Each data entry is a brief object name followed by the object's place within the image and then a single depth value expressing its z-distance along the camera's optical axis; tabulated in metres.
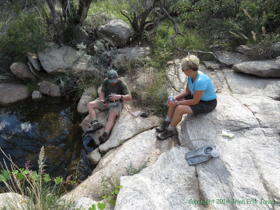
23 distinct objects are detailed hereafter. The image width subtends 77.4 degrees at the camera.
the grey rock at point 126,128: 3.89
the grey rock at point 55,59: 6.10
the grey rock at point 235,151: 2.32
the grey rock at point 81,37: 6.98
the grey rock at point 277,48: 4.86
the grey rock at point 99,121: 4.34
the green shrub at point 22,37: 5.66
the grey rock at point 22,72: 5.90
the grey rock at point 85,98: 5.25
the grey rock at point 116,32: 6.40
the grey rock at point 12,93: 5.58
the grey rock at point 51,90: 5.96
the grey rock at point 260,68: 4.41
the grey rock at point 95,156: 3.85
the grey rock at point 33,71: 6.15
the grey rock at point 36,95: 5.89
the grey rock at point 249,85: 3.97
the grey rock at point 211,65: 5.32
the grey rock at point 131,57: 5.83
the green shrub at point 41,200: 2.01
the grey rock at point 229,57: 5.30
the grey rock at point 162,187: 2.33
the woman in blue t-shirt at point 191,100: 2.97
